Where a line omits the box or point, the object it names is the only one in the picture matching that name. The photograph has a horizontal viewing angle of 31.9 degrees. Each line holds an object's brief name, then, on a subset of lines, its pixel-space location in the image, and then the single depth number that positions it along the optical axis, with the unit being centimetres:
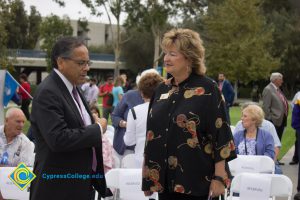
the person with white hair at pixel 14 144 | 565
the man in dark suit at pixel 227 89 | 1668
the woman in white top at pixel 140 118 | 570
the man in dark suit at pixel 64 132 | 321
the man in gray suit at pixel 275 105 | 1143
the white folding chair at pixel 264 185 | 552
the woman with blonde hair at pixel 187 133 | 337
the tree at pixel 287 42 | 4662
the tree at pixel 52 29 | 5048
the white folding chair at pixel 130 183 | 558
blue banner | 1042
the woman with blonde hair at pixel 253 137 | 680
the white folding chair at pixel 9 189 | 538
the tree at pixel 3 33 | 1919
